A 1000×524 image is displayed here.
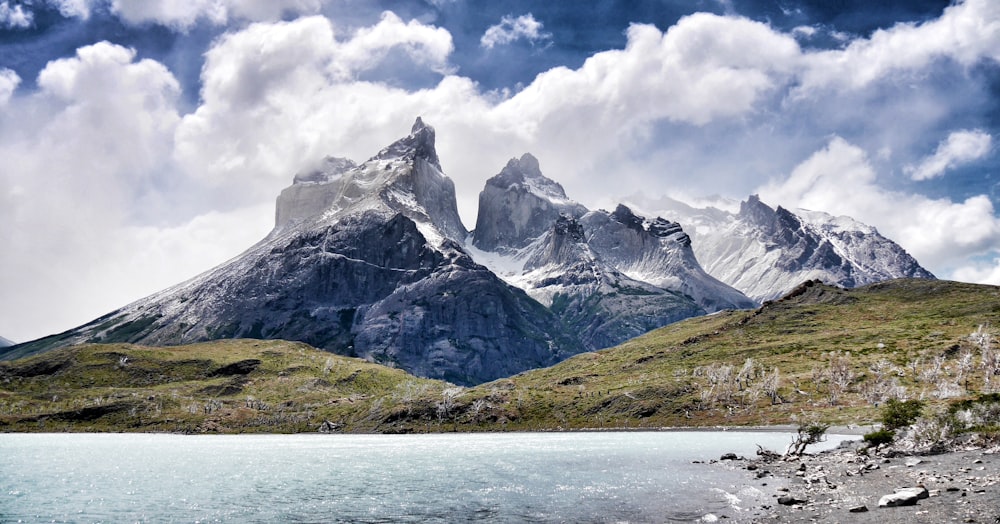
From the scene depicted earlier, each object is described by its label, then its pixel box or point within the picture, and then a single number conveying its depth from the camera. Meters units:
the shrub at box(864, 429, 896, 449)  87.12
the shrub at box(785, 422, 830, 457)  97.06
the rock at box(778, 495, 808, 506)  53.38
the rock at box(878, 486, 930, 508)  44.62
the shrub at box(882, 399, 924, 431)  94.88
